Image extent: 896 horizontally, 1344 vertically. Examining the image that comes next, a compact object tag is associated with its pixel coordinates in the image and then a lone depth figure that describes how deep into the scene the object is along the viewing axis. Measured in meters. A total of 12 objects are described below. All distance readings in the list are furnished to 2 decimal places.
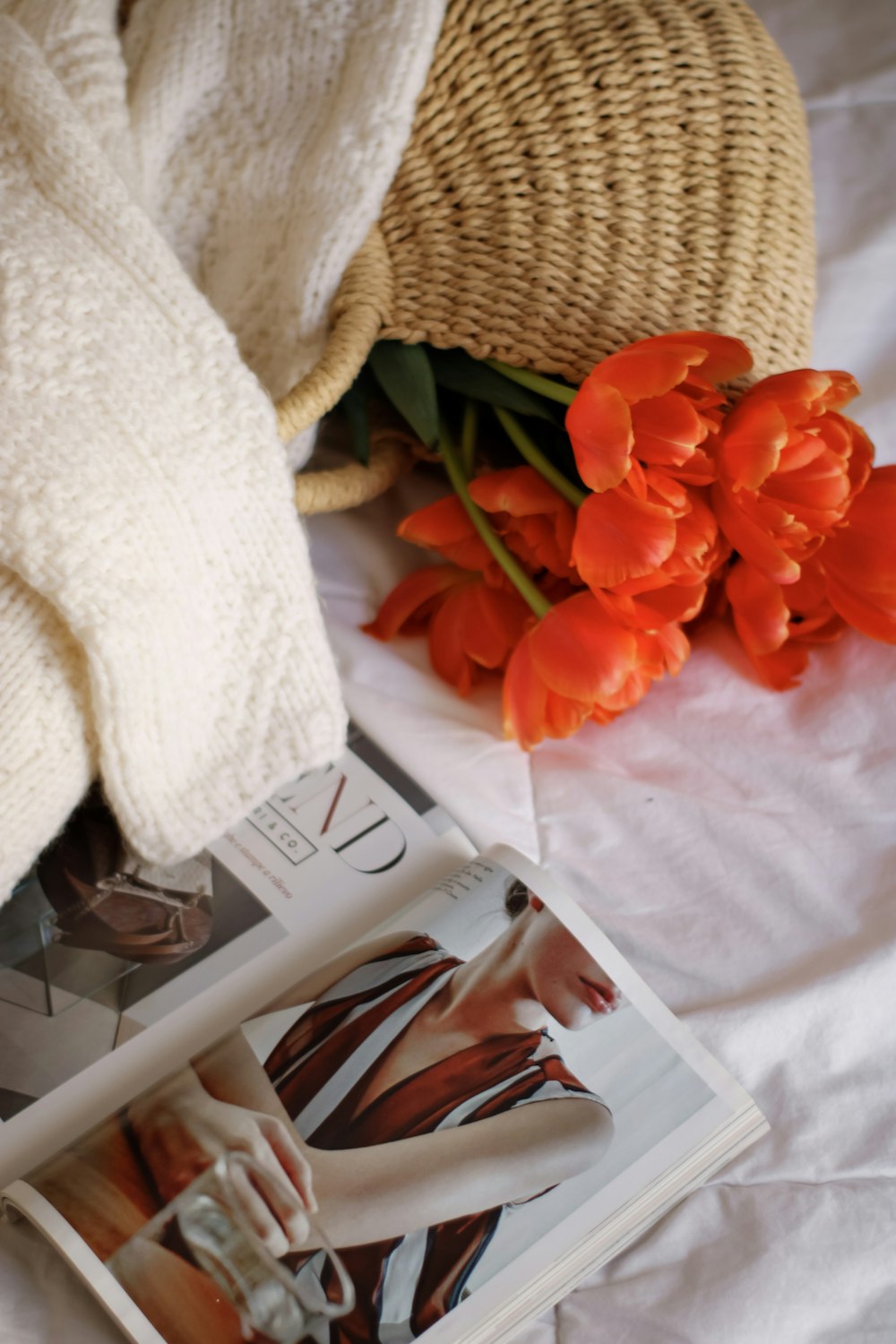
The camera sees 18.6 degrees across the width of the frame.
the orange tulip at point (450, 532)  1.49
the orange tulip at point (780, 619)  1.44
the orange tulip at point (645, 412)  1.35
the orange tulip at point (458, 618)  1.49
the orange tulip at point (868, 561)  1.41
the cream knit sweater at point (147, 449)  1.31
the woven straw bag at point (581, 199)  1.44
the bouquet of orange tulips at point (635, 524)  1.36
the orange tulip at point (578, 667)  1.39
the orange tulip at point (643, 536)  1.36
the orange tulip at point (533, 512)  1.43
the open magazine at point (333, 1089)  1.29
